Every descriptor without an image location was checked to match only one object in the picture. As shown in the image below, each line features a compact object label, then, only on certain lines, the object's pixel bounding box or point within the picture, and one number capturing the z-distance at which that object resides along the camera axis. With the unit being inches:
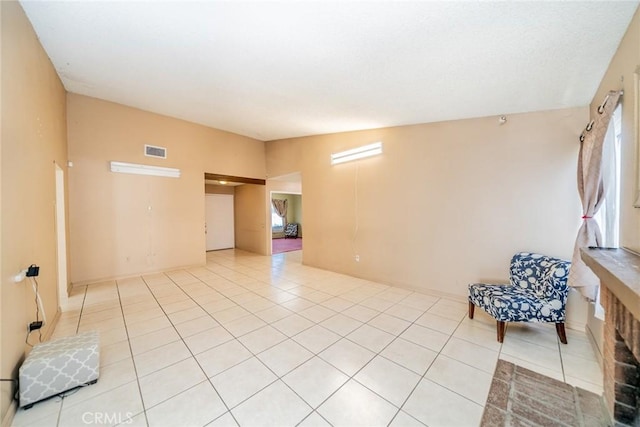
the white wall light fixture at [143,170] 168.4
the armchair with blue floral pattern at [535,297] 92.4
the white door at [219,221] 296.7
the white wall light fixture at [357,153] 165.6
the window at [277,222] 469.5
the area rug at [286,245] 314.8
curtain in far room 464.1
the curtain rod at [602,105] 67.9
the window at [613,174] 75.4
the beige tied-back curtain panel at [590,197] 76.0
